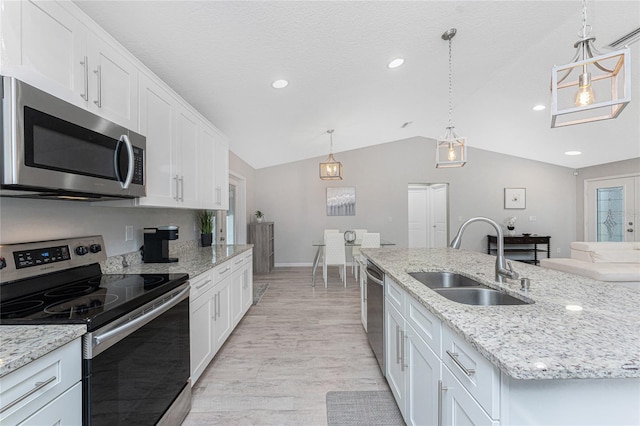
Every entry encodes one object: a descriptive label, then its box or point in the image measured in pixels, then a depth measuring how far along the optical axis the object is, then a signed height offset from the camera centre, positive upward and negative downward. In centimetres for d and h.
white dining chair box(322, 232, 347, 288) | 477 -65
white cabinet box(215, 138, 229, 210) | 313 +48
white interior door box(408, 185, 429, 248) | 757 -7
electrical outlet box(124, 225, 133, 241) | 211 -13
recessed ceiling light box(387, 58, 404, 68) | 278 +154
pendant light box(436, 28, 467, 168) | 292 +71
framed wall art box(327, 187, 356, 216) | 656 +31
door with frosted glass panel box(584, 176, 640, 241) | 541 +7
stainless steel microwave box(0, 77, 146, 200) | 99 +29
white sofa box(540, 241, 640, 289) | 350 -73
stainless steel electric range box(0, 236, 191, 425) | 102 -43
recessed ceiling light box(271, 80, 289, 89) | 269 +129
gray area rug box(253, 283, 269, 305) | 392 -119
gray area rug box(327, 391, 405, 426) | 168 -125
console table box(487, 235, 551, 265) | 624 -73
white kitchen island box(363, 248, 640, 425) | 74 -40
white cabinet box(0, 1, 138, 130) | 106 +71
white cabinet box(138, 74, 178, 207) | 185 +53
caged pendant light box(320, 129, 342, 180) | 467 +74
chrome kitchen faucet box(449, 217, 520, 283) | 151 -28
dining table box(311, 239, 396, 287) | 483 -52
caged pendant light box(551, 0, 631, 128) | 132 +67
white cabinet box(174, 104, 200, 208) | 227 +51
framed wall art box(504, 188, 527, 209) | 666 +38
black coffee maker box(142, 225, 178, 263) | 219 -22
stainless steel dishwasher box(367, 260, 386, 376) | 205 -78
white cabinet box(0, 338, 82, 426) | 74 -52
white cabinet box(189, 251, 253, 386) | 189 -78
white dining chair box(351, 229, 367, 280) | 507 -73
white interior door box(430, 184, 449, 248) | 686 -5
